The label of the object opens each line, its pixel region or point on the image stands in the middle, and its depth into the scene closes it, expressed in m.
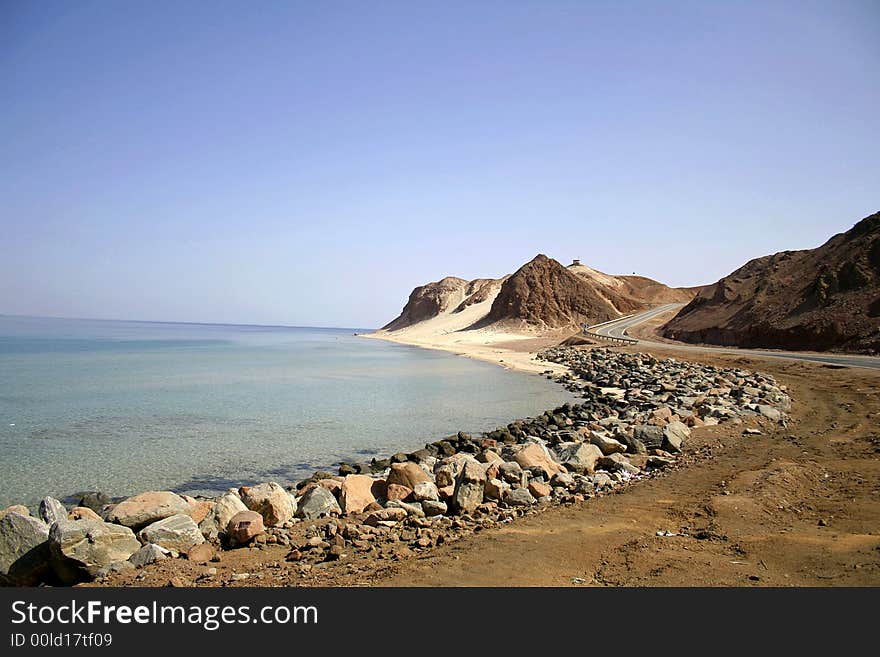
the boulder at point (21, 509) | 6.44
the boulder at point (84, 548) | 4.85
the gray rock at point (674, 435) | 9.65
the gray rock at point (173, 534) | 5.36
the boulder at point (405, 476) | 7.16
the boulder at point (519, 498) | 6.52
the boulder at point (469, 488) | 6.31
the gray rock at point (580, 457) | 8.30
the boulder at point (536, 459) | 7.87
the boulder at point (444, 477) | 7.30
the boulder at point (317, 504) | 6.40
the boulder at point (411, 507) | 6.09
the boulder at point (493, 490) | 6.61
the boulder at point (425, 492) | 6.64
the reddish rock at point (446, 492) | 6.86
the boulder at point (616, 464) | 8.35
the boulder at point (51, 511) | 5.92
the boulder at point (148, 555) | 5.00
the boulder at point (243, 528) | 5.51
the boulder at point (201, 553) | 5.06
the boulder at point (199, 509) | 6.14
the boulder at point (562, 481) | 7.48
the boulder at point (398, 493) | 6.82
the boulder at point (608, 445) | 9.34
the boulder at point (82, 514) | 6.28
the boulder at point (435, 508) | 6.20
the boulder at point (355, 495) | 6.62
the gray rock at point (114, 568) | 4.81
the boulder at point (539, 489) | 6.88
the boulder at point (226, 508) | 6.09
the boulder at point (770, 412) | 11.97
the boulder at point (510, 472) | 7.28
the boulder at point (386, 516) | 5.85
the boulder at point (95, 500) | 7.91
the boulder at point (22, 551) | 5.17
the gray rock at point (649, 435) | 9.78
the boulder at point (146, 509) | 5.81
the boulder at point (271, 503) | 6.15
